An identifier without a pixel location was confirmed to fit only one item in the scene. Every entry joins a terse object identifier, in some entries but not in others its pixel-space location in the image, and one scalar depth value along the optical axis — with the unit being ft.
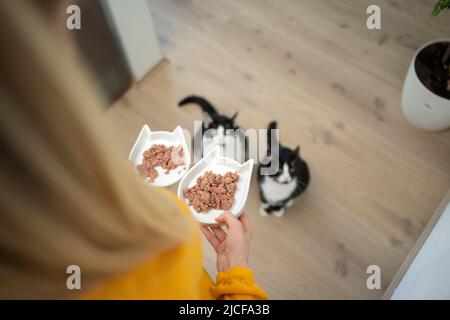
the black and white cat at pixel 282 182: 3.84
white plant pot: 4.26
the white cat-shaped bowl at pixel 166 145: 2.85
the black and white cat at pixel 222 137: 4.24
